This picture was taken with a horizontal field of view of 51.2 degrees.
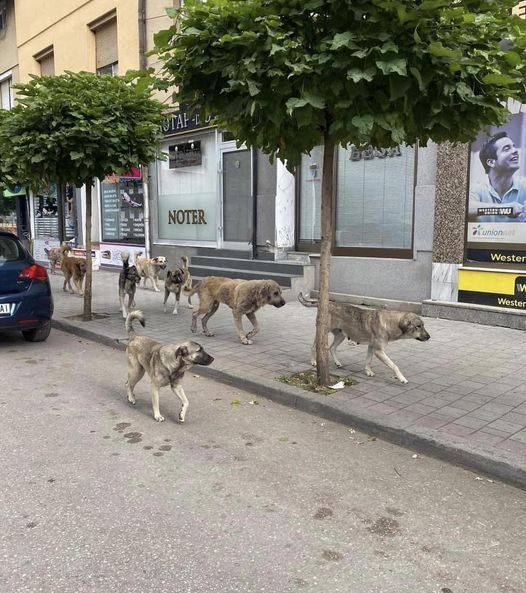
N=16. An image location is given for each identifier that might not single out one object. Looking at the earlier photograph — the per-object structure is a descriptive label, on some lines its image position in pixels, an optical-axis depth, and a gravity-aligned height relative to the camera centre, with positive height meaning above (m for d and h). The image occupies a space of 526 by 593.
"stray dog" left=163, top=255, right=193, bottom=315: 9.87 -0.98
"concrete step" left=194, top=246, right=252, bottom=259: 13.09 -0.64
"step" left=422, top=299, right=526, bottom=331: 8.22 -1.35
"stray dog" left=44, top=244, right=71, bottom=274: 14.66 -0.81
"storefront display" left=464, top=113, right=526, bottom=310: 8.20 +0.09
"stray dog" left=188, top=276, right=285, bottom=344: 7.21 -0.96
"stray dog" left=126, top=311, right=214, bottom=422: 4.71 -1.20
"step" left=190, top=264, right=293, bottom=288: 11.26 -1.05
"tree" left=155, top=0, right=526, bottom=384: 4.04 +1.27
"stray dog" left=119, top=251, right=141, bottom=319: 9.66 -0.99
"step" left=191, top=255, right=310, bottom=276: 11.53 -0.85
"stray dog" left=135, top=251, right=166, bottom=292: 12.17 -0.91
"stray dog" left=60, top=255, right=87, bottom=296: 12.49 -1.01
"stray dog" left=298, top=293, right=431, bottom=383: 5.54 -1.04
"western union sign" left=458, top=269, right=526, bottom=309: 8.23 -0.94
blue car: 7.54 -0.90
